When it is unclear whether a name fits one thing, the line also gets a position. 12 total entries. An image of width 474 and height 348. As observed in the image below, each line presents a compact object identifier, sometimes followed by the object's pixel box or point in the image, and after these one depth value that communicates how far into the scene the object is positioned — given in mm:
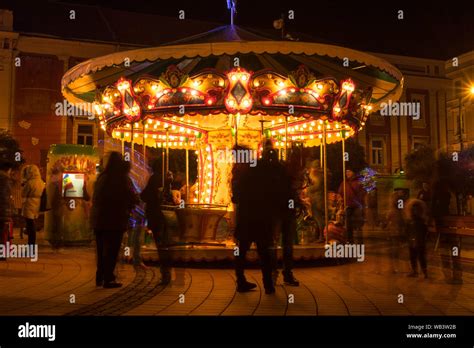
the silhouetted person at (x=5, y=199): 8727
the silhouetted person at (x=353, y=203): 10359
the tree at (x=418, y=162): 33438
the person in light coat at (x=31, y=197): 10227
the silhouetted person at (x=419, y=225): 7945
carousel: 9070
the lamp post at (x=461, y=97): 39438
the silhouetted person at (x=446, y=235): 7551
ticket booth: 12891
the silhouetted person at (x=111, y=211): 6773
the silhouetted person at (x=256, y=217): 6258
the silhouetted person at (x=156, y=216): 7125
